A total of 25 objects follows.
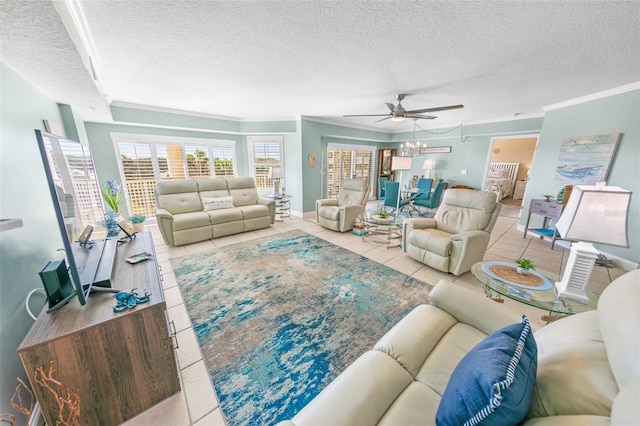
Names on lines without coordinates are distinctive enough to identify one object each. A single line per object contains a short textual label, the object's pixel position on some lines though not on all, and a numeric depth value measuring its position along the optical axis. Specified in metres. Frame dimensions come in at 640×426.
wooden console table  0.99
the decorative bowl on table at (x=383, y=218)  3.49
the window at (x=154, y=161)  4.26
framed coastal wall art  3.12
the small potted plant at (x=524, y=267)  1.75
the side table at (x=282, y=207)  4.95
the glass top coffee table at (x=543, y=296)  1.42
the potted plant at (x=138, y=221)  3.48
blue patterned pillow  0.57
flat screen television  1.07
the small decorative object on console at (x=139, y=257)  1.71
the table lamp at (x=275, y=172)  5.02
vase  2.26
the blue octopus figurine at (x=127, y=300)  1.17
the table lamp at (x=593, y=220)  1.22
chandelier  6.55
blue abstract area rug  1.38
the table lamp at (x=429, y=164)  6.43
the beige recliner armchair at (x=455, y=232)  2.55
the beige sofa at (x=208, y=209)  3.54
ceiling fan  3.14
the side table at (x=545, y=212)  3.56
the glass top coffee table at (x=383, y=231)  3.49
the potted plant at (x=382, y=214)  3.70
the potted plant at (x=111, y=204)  2.27
